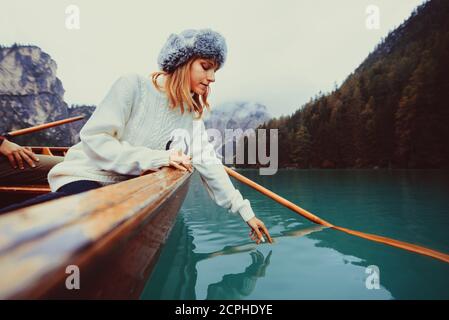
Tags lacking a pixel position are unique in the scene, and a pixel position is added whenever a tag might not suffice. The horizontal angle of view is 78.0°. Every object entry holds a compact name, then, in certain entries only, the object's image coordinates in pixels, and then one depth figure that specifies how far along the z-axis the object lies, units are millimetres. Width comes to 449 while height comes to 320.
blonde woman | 1349
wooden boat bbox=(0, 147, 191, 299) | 314
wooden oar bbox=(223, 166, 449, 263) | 2555
